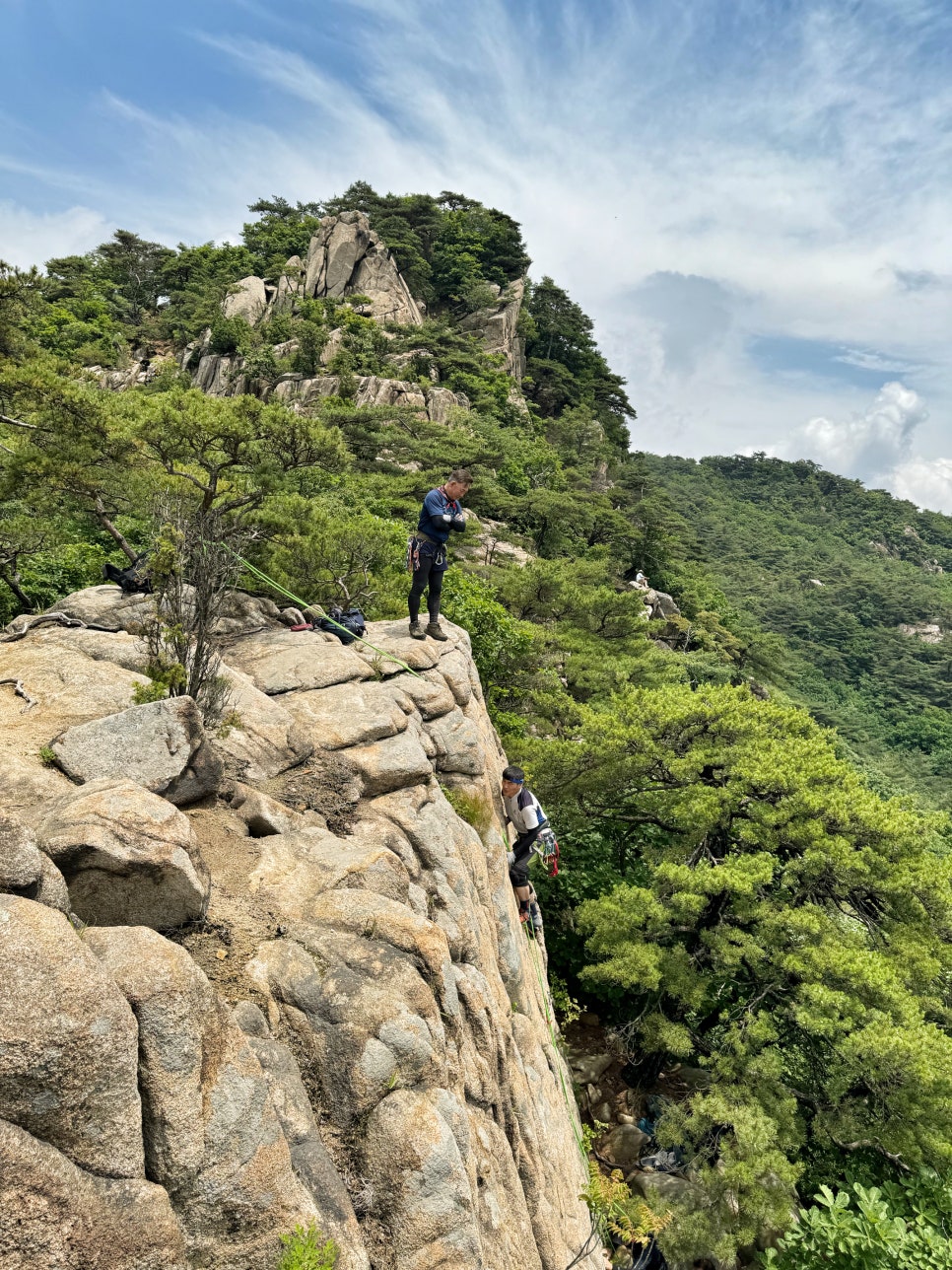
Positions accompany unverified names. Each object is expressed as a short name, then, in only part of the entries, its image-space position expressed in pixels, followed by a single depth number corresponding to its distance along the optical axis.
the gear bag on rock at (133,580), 7.88
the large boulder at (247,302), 48.50
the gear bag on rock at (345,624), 8.55
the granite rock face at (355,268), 49.62
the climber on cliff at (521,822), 7.75
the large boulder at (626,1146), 10.34
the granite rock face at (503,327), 52.72
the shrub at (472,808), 7.02
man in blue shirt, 7.67
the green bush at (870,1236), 6.50
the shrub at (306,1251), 2.47
